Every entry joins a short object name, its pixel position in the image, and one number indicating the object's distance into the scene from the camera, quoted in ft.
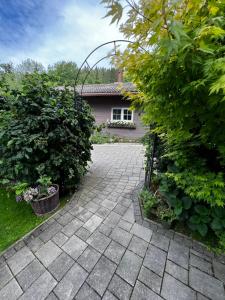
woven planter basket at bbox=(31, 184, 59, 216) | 7.30
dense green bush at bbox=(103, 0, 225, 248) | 2.59
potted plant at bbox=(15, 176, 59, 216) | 7.25
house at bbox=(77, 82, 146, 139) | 27.09
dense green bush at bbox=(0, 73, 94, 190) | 7.48
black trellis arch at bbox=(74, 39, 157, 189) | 7.54
